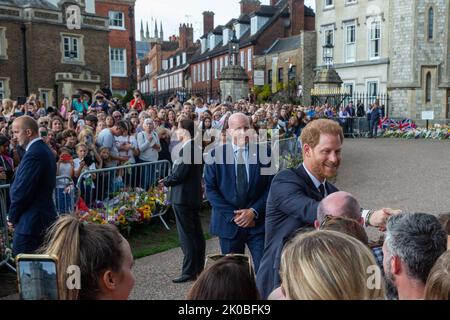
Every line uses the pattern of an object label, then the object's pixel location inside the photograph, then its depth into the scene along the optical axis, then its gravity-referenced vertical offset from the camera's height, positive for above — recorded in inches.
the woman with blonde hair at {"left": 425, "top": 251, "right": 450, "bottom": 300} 79.1 -29.5
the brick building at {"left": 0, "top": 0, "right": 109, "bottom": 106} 1145.4 +168.2
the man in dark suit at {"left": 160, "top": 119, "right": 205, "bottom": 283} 230.1 -41.2
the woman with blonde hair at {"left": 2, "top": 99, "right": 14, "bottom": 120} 486.3 +8.9
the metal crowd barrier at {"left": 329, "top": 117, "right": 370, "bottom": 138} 1026.7 -36.3
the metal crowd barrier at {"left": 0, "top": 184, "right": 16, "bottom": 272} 242.5 -63.1
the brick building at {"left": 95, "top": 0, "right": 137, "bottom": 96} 1588.3 +246.1
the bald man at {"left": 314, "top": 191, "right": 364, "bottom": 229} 109.5 -22.6
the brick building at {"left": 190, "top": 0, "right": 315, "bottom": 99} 1763.0 +329.9
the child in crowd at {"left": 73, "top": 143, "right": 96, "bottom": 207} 289.3 -35.3
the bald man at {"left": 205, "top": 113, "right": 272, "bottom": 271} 192.7 -32.4
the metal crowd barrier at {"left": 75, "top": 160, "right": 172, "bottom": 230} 291.1 -44.5
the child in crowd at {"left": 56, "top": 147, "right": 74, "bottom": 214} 270.5 -45.8
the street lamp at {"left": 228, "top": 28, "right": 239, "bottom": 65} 868.3 +135.5
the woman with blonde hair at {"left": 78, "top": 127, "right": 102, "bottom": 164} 322.6 -18.6
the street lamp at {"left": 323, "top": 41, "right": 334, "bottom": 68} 1381.6 +174.3
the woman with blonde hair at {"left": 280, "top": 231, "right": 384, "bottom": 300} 67.8 -23.7
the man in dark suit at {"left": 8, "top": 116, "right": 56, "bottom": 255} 184.7 -30.5
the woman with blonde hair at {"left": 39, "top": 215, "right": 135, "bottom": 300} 78.0 -24.8
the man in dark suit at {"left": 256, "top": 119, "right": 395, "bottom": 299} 127.3 -21.4
